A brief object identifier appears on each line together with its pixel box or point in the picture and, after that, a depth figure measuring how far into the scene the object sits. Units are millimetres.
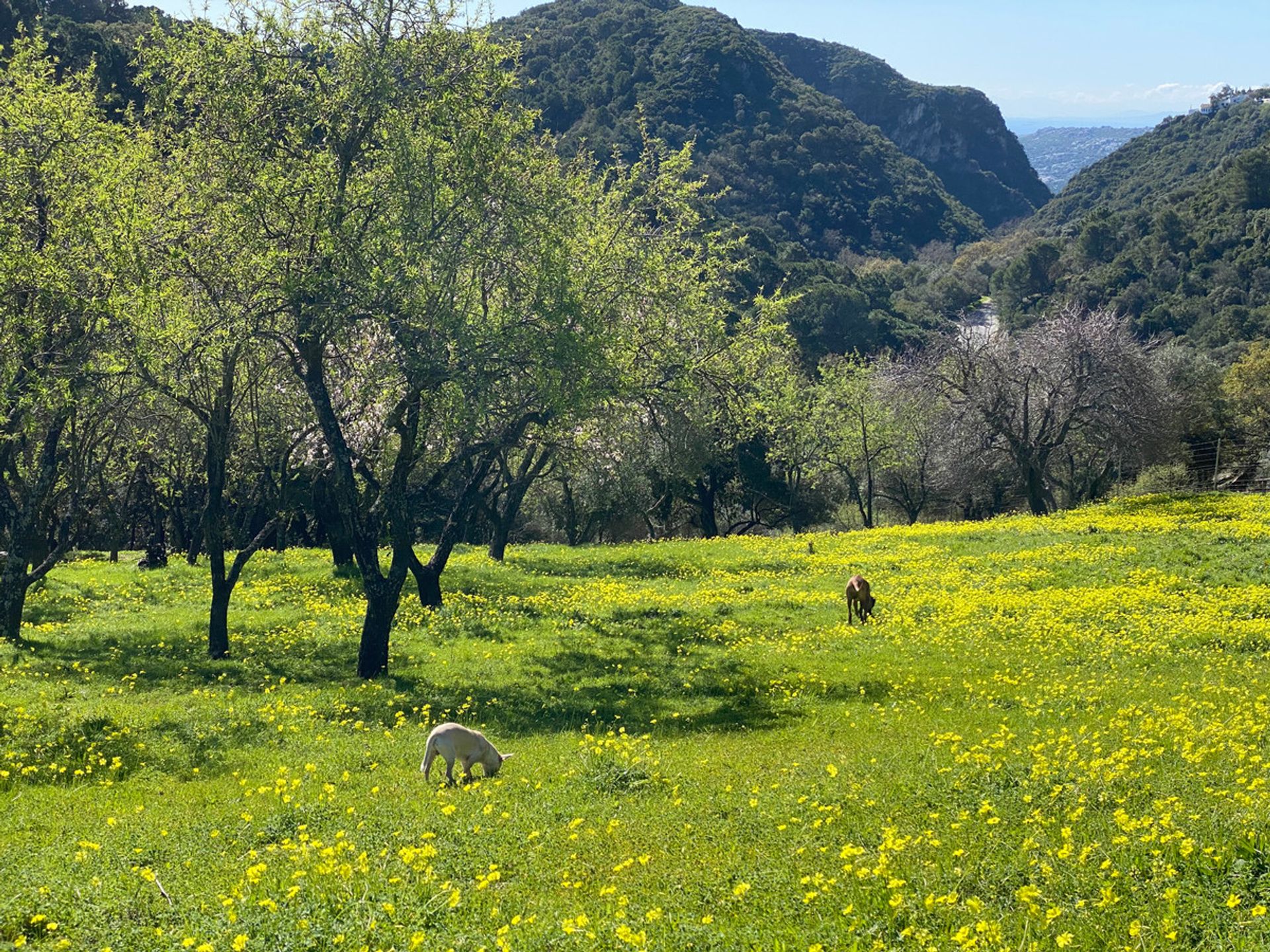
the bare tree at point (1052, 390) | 48906
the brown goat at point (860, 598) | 23328
